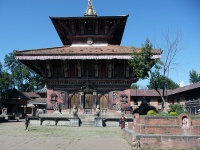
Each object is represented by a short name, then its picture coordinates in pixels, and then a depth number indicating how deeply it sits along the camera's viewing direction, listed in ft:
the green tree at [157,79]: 73.77
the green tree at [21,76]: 259.60
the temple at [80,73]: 81.25
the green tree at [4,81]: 150.41
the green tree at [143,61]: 72.38
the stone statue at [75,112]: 72.18
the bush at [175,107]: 64.90
